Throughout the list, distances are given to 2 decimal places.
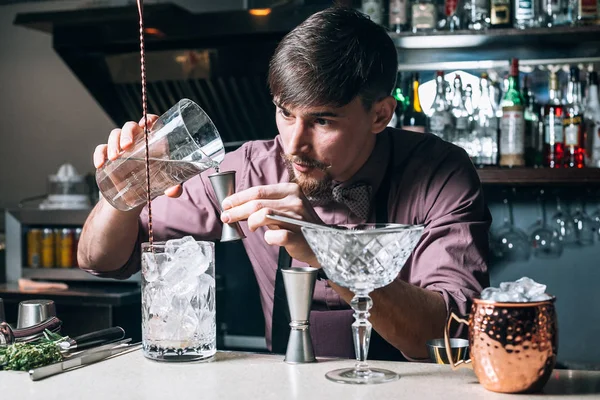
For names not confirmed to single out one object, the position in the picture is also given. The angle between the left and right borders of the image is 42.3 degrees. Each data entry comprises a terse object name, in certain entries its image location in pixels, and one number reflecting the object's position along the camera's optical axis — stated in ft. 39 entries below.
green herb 3.88
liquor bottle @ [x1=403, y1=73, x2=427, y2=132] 10.32
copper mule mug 3.32
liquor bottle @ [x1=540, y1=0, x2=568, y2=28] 9.55
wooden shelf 9.18
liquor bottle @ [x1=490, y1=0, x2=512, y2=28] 9.50
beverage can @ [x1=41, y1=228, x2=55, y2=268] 11.05
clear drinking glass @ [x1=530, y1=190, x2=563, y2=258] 10.30
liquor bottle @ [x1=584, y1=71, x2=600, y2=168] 9.62
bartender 5.58
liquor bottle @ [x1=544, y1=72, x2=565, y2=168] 9.76
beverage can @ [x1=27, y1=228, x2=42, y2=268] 11.06
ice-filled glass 3.98
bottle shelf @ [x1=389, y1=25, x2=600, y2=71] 9.24
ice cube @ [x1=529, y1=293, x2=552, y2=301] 3.43
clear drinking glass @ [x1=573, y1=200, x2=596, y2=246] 10.18
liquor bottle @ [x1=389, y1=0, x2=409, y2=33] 9.75
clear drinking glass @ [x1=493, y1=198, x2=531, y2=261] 10.37
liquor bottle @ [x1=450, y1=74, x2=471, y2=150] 9.93
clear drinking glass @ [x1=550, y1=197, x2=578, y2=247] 10.24
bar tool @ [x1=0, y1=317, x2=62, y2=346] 4.22
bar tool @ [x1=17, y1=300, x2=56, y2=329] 4.50
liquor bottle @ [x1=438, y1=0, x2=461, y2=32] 9.80
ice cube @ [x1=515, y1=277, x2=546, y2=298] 3.51
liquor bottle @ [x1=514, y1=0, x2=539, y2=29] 9.50
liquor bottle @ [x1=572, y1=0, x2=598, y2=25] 9.30
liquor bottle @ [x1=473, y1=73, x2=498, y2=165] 9.80
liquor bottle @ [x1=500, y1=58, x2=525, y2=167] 9.59
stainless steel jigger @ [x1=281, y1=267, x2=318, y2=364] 3.90
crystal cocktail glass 3.47
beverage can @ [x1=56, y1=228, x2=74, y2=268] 10.94
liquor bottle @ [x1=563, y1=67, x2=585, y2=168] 9.66
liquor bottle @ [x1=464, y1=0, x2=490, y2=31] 9.61
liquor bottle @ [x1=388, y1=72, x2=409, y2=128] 10.00
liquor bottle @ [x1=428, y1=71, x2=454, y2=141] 9.90
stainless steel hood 10.36
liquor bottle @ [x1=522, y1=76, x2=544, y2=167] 9.81
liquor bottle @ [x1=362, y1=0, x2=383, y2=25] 9.78
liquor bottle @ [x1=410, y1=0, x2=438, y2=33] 9.64
